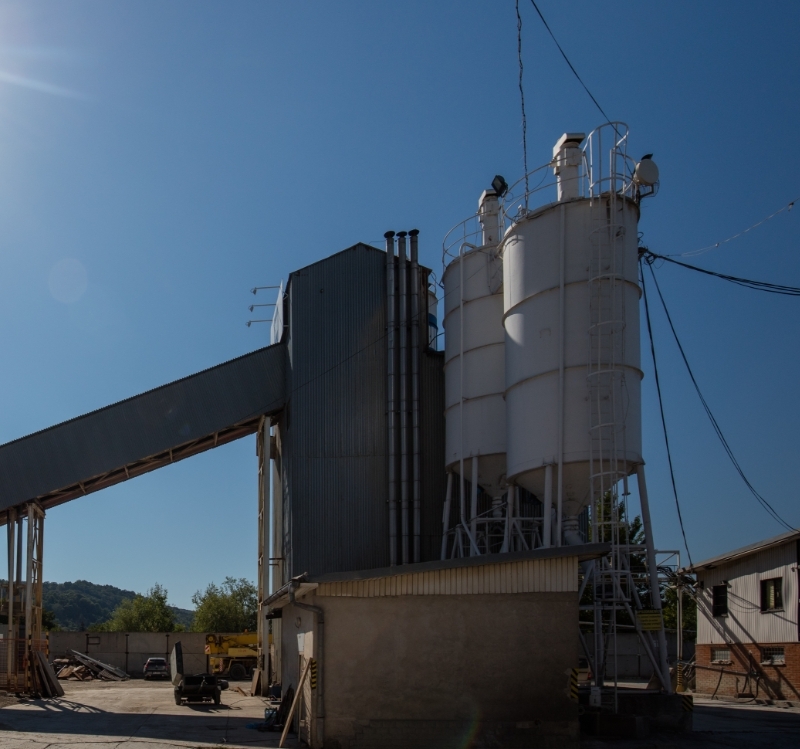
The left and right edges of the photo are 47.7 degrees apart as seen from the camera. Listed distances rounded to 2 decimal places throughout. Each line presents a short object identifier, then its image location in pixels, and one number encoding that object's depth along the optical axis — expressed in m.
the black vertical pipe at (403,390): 28.19
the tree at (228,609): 81.19
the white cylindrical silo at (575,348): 21.47
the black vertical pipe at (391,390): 28.16
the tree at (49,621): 89.12
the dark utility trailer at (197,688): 27.05
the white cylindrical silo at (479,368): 25.62
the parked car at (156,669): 45.75
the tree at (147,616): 88.38
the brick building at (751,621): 26.80
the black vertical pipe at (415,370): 28.38
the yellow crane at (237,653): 44.38
